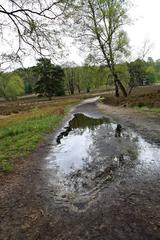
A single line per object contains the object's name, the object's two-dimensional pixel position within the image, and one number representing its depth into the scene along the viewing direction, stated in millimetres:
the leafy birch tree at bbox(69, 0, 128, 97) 18337
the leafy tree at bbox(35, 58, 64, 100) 39865
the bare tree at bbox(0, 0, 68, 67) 5711
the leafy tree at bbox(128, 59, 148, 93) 19774
